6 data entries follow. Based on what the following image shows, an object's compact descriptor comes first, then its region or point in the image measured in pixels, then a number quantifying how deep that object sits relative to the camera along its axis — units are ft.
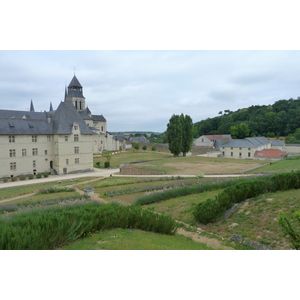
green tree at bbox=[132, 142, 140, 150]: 225.76
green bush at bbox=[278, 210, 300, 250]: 18.15
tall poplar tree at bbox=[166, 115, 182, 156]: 152.66
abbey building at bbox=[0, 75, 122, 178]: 101.86
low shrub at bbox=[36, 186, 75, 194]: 64.54
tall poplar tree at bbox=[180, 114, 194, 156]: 157.17
